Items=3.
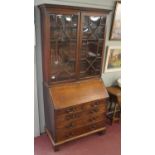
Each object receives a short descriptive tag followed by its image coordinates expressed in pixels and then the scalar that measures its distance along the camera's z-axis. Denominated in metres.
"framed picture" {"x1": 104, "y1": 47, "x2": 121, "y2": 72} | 3.19
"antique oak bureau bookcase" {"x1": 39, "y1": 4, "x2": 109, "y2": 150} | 2.31
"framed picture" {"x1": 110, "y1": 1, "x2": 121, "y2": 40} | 3.00
